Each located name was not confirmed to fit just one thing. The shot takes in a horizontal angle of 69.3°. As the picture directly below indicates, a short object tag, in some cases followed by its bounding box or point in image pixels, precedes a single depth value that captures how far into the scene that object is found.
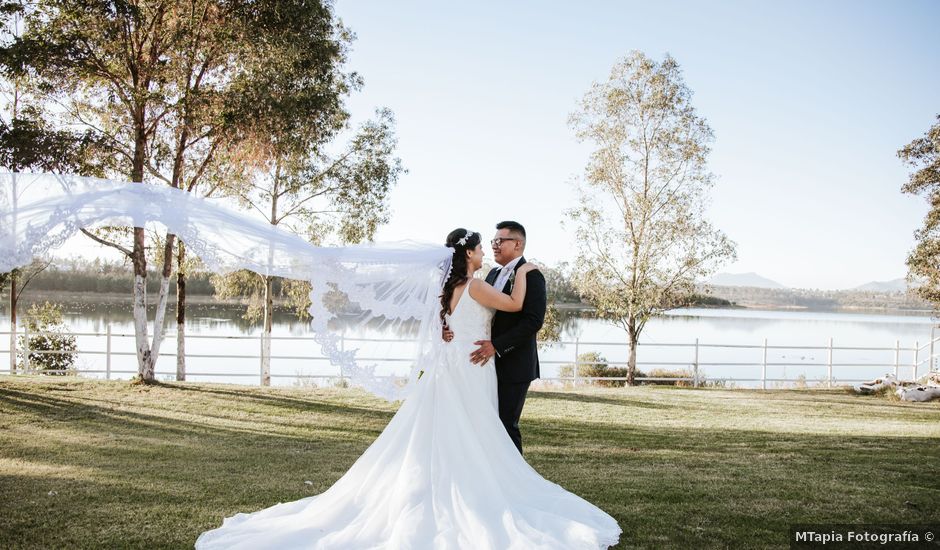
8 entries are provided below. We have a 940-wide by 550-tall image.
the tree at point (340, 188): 16.02
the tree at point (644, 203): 16.75
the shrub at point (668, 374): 20.86
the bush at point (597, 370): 19.61
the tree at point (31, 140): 10.80
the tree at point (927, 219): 15.41
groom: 4.67
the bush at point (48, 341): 16.22
